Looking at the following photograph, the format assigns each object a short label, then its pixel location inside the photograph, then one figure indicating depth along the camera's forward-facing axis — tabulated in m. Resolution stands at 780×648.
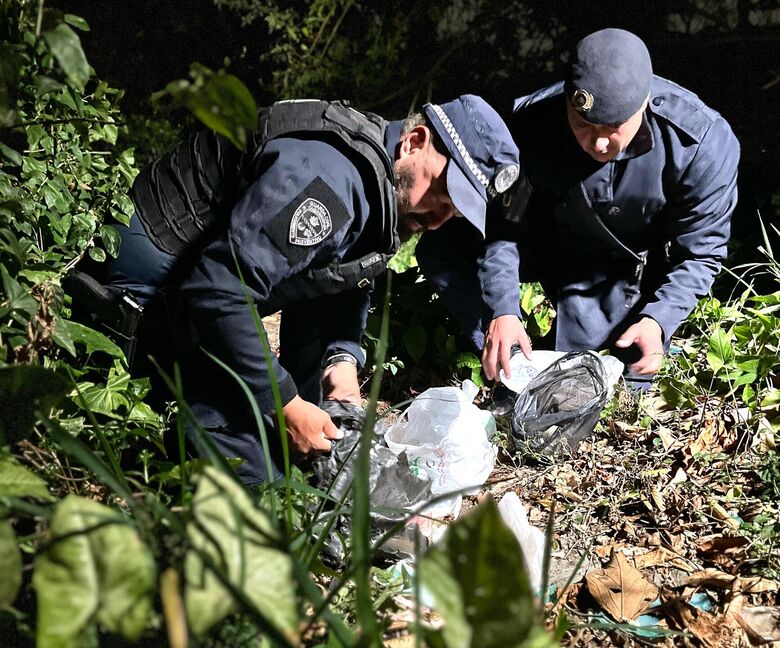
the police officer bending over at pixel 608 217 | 3.41
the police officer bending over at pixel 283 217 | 2.49
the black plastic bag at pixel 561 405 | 3.27
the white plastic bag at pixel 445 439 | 3.06
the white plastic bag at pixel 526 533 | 2.59
